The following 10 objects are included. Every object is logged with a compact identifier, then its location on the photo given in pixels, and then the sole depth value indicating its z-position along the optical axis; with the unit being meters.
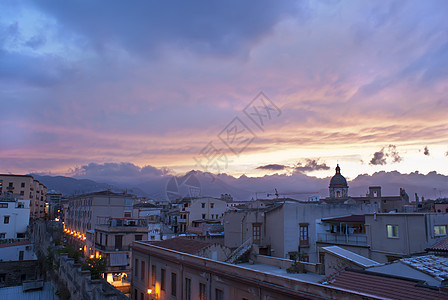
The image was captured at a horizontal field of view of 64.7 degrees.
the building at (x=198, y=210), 71.31
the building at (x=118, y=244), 43.75
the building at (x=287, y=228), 35.12
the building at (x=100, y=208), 64.75
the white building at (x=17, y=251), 55.72
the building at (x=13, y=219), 71.94
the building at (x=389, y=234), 27.70
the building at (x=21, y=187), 96.94
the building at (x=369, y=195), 87.56
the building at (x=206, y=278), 14.99
